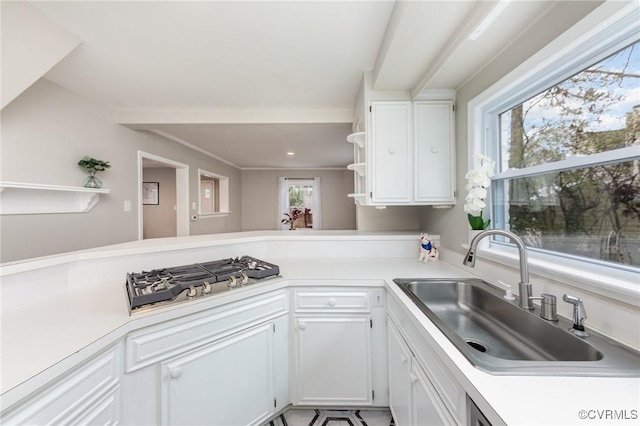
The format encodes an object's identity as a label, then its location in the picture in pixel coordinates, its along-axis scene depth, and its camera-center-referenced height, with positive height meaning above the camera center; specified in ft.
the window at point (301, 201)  22.00 +1.15
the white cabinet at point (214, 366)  3.19 -2.33
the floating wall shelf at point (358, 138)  6.25 +1.99
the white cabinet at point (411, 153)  5.85 +1.46
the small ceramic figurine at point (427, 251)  6.19 -0.98
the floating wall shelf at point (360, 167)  6.34 +1.24
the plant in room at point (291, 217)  20.07 -0.23
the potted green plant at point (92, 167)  7.35 +1.50
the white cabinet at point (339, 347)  4.79 -2.64
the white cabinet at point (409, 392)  2.69 -2.38
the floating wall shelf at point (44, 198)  5.59 +0.49
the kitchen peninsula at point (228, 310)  1.87 -1.32
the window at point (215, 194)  18.65 +1.64
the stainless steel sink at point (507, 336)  2.09 -1.41
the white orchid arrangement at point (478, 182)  4.30 +0.55
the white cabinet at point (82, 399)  2.09 -1.77
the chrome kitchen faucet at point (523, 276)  3.23 -0.85
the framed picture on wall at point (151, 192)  17.83 +1.73
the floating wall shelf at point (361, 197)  6.18 +0.44
